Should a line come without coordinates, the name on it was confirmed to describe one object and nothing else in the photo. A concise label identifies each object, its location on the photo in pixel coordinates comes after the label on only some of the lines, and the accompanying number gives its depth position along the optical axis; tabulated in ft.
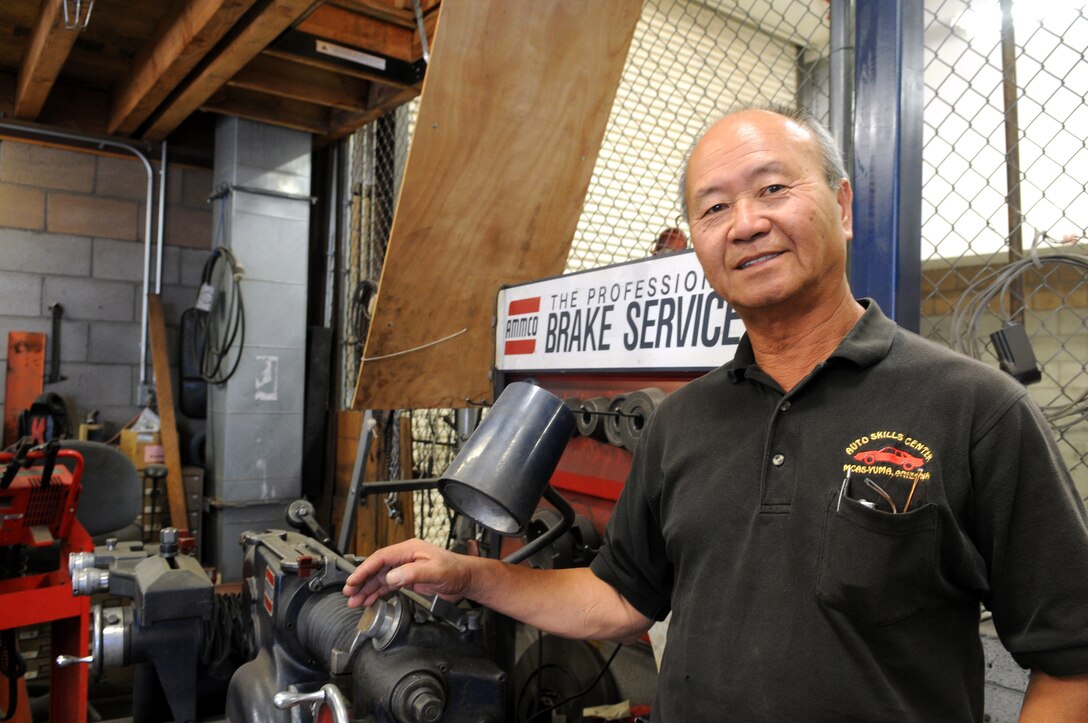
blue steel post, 4.28
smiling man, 2.67
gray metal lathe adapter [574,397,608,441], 5.80
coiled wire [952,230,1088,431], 6.02
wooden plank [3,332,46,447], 14.10
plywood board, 6.44
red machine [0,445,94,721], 7.38
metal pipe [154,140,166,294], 15.43
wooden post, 14.11
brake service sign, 4.97
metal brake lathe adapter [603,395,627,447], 5.50
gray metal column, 14.16
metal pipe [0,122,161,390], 14.53
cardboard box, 14.26
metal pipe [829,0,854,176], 4.76
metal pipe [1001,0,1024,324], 6.25
